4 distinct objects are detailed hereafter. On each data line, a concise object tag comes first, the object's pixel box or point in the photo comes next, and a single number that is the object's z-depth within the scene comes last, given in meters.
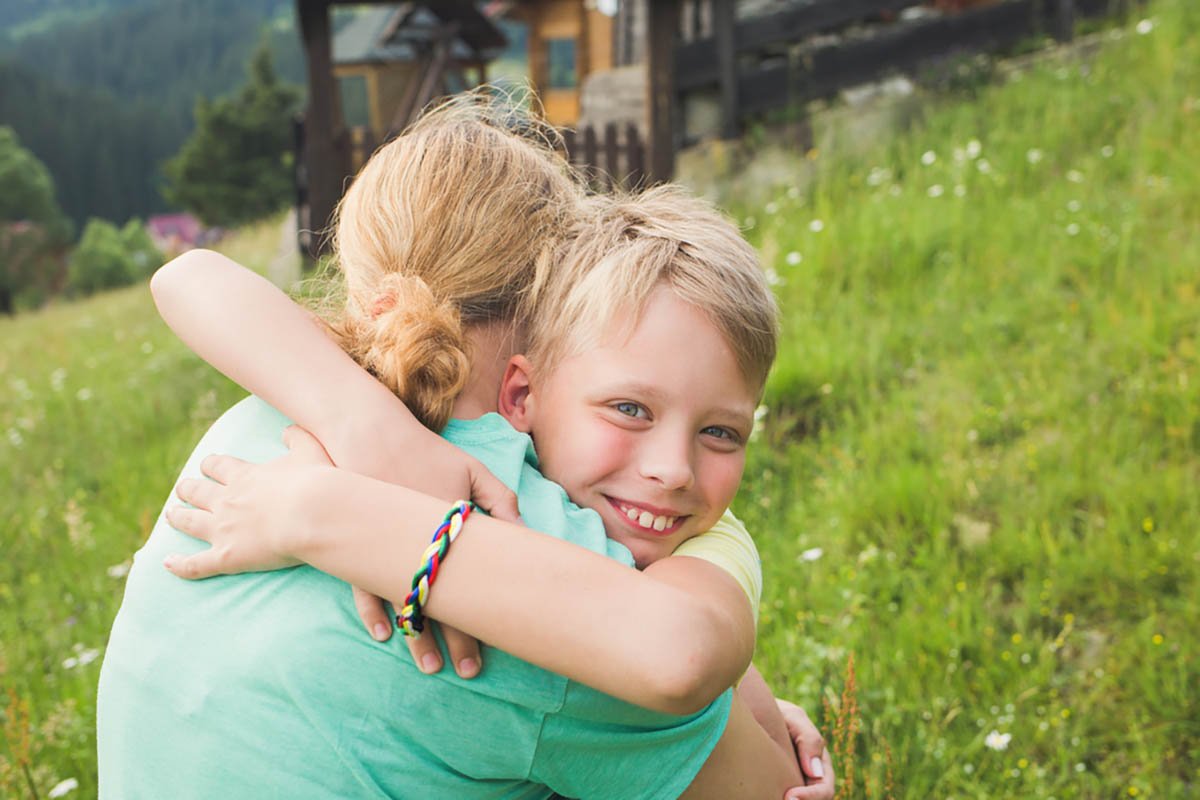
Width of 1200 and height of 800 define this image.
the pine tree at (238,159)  43.16
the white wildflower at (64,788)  2.43
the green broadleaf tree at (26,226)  48.28
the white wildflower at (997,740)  2.57
